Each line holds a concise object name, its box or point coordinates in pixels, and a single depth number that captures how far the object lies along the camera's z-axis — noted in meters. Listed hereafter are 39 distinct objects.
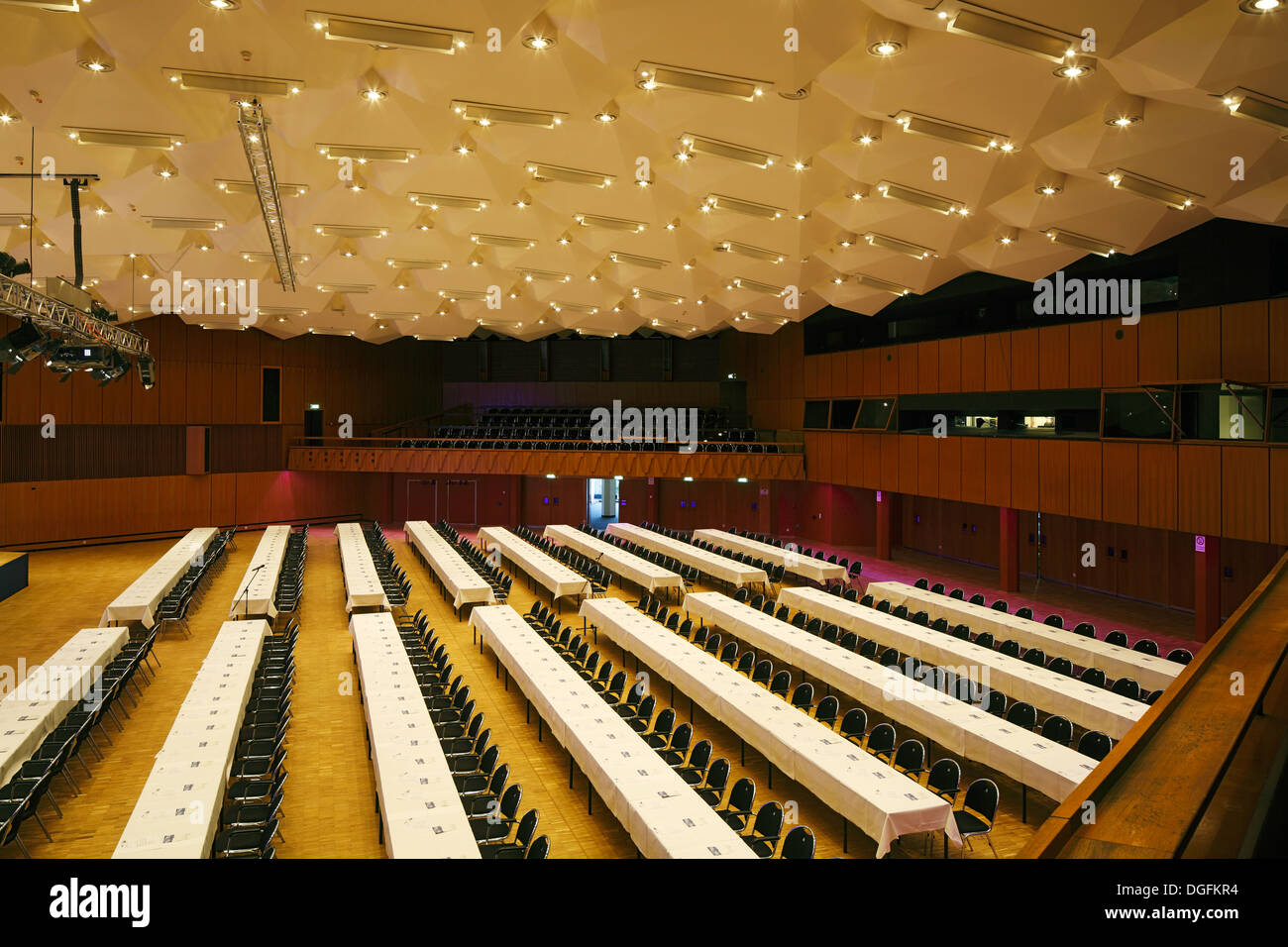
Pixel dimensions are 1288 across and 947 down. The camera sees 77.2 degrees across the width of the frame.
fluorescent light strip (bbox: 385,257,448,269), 17.75
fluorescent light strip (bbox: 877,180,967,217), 11.67
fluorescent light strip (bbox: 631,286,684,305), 21.11
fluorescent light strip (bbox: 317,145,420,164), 10.68
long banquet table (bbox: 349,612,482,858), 6.17
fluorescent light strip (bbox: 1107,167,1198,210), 10.30
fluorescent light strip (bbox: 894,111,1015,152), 9.12
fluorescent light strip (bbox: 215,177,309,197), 12.29
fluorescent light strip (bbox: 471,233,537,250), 15.73
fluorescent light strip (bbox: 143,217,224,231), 13.58
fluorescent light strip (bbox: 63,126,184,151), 9.80
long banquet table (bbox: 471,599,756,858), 6.33
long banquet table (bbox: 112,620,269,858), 6.07
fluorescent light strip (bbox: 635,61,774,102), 7.95
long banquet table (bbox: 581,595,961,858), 6.95
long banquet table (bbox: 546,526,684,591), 18.02
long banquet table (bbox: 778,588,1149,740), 9.27
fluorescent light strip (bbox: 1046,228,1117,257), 13.45
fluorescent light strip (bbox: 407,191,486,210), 12.89
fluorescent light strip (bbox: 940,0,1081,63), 6.61
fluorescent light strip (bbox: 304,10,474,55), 7.09
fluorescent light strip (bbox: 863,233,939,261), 14.63
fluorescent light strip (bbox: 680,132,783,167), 10.25
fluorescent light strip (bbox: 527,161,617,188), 11.51
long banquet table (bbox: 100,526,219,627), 14.48
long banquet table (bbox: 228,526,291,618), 14.60
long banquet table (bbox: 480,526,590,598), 17.52
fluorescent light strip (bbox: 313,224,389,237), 14.70
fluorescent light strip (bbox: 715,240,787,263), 15.87
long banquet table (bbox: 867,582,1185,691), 10.77
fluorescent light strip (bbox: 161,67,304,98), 8.38
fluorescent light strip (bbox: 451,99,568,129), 9.29
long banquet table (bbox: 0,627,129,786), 8.26
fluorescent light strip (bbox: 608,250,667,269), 16.94
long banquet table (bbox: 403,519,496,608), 16.28
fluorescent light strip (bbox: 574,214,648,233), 14.16
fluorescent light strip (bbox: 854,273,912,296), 17.95
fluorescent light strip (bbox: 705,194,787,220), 12.84
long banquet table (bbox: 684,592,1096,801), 7.79
